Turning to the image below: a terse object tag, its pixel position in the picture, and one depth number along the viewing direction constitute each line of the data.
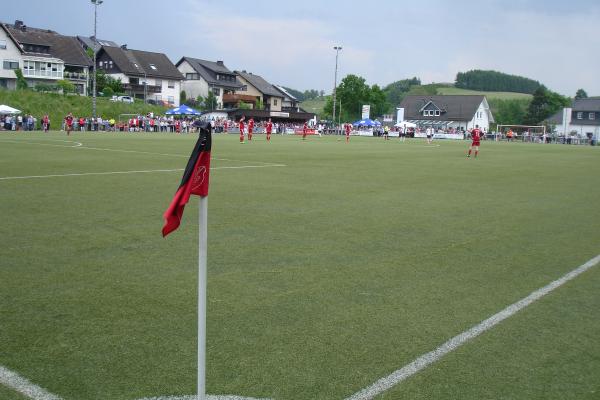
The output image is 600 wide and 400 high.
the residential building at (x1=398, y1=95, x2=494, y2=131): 115.00
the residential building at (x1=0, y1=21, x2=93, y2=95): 78.69
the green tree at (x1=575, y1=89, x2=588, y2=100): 192.00
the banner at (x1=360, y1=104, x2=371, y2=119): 95.56
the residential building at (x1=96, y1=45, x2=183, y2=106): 91.94
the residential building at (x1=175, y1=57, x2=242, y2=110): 102.69
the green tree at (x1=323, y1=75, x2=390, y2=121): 117.25
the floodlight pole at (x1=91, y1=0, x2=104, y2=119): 55.31
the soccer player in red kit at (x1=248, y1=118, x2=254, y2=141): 47.71
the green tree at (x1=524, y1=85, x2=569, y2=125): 125.81
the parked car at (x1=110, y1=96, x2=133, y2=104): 77.19
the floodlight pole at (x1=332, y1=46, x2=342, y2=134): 92.69
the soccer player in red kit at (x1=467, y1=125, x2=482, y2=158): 34.93
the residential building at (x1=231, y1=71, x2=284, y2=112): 104.85
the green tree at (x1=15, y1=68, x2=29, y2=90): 73.81
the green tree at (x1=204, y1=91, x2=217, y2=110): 95.94
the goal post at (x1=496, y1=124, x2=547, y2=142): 87.94
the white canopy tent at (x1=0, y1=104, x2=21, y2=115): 50.68
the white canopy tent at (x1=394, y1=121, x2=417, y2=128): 85.48
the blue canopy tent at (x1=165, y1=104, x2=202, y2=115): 66.25
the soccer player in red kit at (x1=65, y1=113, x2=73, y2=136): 43.72
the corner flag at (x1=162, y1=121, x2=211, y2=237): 3.40
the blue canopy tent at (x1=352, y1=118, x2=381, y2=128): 90.81
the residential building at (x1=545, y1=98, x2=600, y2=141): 107.69
